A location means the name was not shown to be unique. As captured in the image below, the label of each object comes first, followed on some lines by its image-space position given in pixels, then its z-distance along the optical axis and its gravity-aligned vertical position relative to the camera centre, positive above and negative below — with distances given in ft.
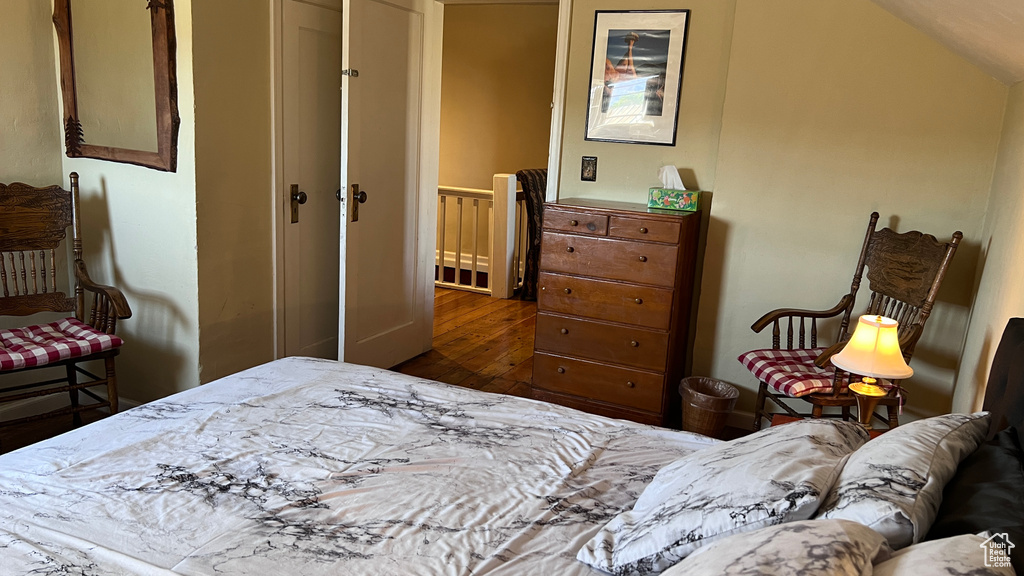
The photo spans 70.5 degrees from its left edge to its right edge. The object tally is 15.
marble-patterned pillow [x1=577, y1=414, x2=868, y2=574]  3.76 -1.80
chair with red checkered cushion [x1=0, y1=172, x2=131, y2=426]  8.95 -2.35
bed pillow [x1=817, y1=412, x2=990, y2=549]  3.54 -1.60
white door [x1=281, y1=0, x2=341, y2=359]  10.96 -0.54
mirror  9.57 +0.56
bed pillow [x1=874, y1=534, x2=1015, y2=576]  2.86 -1.51
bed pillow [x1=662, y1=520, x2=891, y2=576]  3.05 -1.64
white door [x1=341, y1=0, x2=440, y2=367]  11.37 -0.60
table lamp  6.69 -1.70
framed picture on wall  11.04 +1.26
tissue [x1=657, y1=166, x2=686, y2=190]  11.00 -0.30
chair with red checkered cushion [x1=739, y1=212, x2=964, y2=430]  8.69 -1.90
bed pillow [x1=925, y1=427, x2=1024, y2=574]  3.38 -1.56
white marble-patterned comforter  4.10 -2.32
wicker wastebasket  10.06 -3.40
